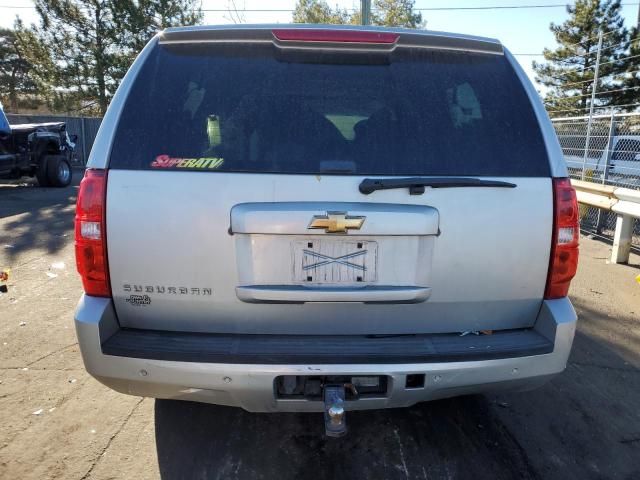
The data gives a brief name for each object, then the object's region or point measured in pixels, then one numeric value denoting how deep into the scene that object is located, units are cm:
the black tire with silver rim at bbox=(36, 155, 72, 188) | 1273
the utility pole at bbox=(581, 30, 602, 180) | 848
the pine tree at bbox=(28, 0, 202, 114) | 2384
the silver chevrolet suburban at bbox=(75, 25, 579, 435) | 209
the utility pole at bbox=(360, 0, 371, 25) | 1435
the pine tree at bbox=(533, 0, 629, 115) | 3052
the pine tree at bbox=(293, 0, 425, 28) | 3114
